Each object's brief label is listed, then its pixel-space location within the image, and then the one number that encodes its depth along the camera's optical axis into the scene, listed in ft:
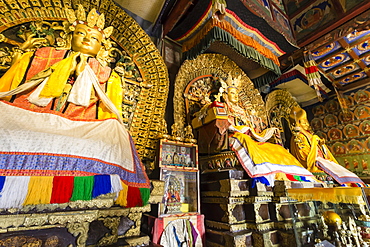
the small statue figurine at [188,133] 9.87
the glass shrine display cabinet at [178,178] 8.25
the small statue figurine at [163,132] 8.77
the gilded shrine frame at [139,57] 7.86
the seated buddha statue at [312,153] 11.78
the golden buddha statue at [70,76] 6.22
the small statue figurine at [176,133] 9.12
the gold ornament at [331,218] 5.98
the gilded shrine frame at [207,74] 11.23
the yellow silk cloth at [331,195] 5.48
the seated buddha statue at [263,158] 8.57
